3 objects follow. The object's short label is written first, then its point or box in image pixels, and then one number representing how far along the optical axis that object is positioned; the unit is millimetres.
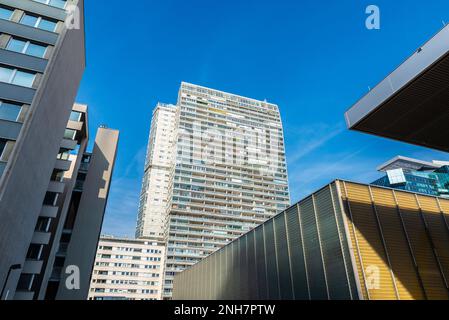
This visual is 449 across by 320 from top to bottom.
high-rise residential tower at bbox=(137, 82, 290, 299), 102688
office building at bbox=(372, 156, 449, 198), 138500
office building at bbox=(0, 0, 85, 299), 18961
